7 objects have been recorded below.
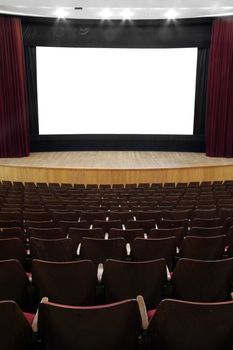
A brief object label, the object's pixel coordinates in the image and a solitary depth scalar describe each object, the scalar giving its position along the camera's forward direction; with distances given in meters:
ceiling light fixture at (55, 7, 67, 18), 12.23
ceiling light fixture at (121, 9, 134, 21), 12.39
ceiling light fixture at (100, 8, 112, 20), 12.36
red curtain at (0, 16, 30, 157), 12.86
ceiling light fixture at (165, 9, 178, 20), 12.34
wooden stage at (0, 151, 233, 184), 10.83
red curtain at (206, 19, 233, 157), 13.07
